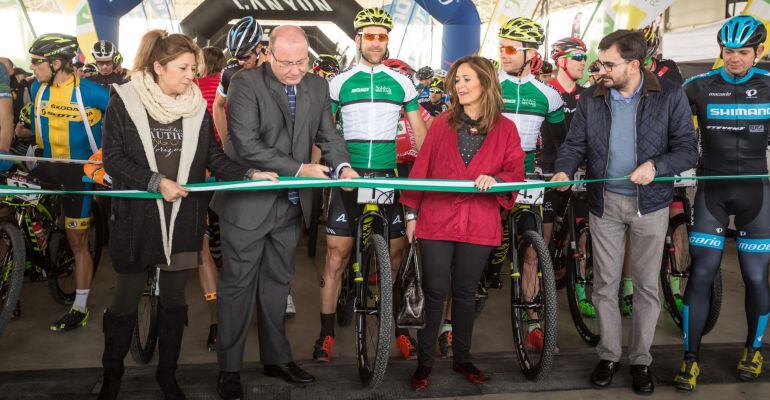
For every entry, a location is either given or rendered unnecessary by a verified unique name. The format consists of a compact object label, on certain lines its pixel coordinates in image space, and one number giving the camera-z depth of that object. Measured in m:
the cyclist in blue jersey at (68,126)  4.15
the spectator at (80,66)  7.65
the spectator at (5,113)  3.89
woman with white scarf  2.77
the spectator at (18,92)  6.78
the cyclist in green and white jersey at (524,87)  3.90
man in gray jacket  3.04
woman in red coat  3.20
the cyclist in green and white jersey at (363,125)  3.79
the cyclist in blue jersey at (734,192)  3.46
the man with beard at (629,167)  3.29
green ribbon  2.91
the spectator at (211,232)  4.07
